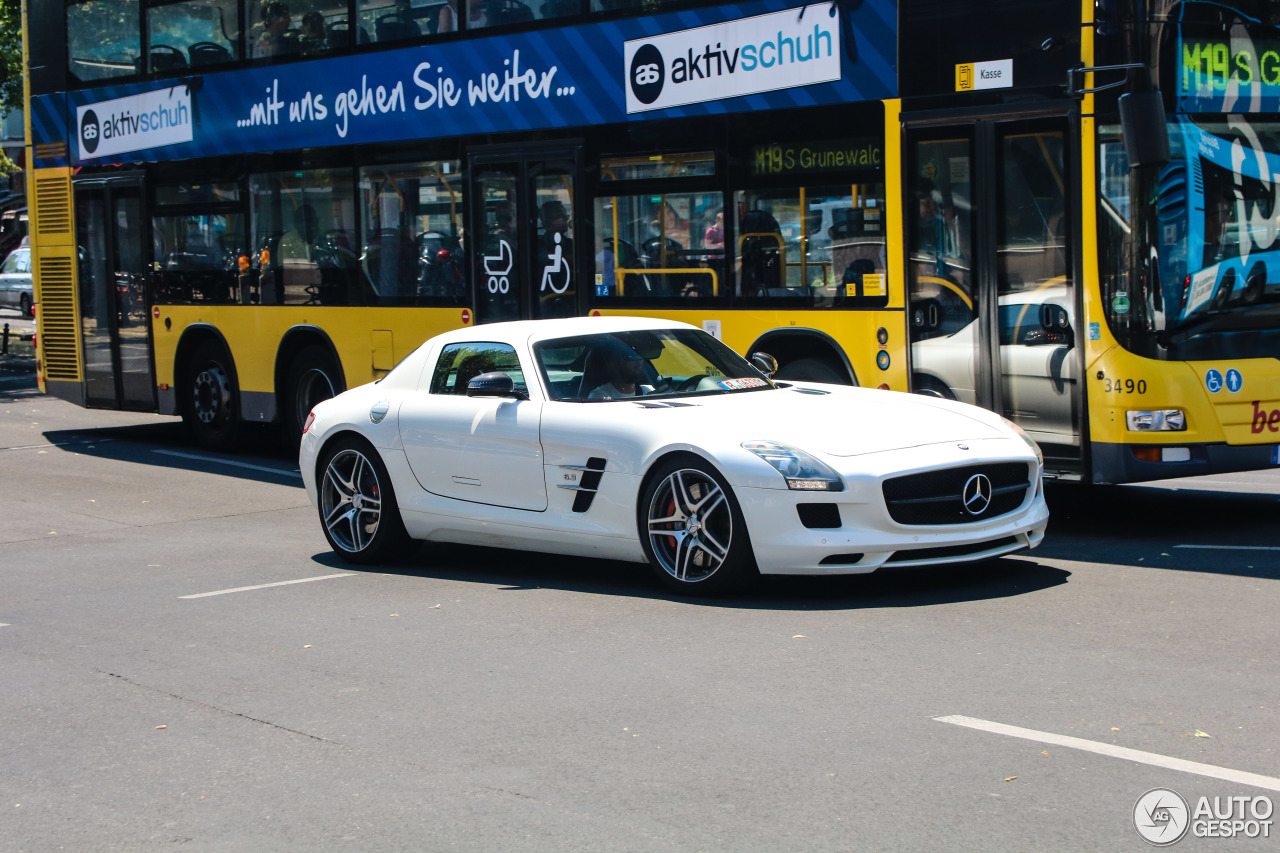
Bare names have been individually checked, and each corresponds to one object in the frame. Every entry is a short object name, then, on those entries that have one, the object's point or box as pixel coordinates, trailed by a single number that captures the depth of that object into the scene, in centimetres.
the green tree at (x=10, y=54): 2948
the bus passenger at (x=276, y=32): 1488
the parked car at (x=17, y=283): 4403
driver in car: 851
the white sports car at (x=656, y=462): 737
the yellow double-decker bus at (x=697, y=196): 913
